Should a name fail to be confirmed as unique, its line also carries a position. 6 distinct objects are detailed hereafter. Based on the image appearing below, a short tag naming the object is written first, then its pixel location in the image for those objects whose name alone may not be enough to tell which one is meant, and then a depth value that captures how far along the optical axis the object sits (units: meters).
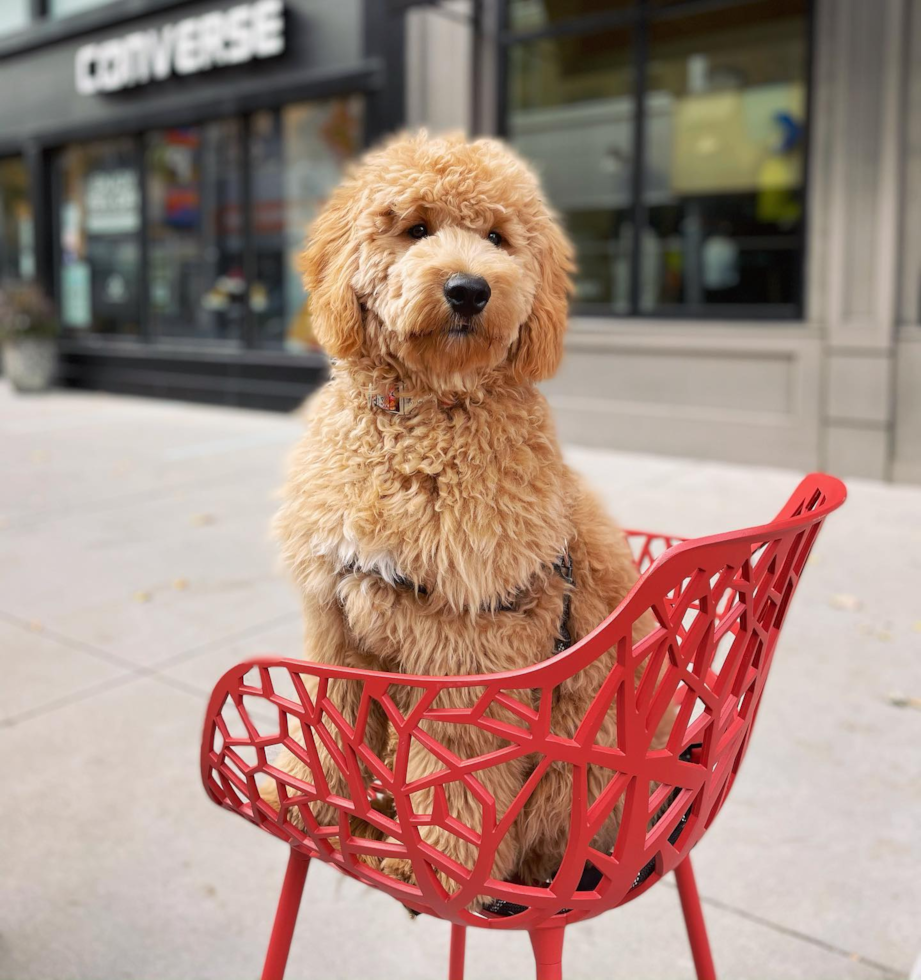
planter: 12.35
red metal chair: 1.20
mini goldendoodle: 1.40
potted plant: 12.32
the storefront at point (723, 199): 6.83
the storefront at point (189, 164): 10.08
